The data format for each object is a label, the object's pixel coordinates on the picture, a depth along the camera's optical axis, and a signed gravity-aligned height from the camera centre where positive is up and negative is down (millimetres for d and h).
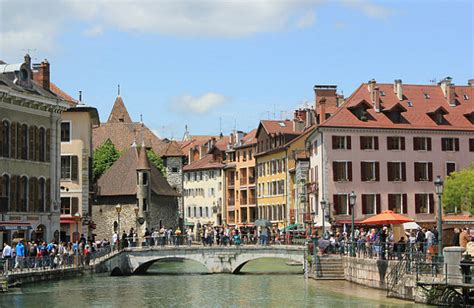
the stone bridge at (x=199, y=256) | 65062 -1199
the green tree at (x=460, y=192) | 69938 +2890
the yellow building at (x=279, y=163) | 94688 +7293
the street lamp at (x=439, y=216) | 36406 +637
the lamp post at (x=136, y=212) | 88525 +2258
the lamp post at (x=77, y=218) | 70938 +1482
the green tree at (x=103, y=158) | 100688 +8166
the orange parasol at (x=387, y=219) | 47938 +734
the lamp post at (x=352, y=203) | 50034 +1563
